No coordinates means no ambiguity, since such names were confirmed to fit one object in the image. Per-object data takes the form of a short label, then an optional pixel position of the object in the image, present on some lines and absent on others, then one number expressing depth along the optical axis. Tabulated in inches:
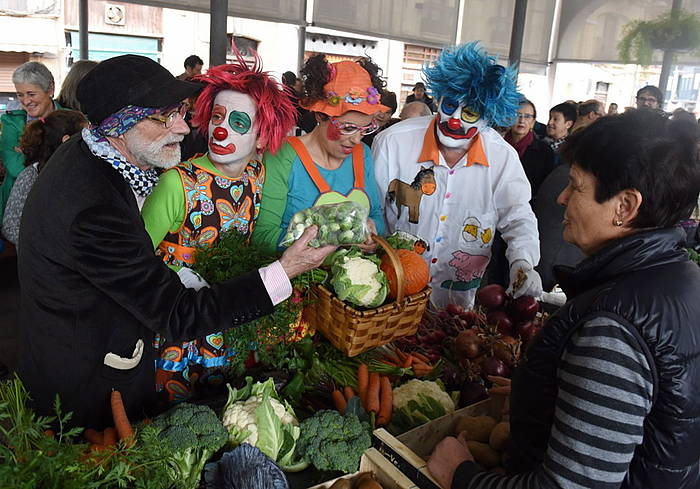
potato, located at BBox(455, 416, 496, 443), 65.9
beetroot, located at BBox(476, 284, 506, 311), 98.0
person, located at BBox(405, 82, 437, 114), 343.0
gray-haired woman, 157.1
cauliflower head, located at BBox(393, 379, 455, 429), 73.7
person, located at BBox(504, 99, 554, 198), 195.5
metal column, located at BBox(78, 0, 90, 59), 269.6
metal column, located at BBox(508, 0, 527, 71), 332.3
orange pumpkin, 80.7
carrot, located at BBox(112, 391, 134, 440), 61.9
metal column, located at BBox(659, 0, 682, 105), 332.2
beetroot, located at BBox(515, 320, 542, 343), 93.3
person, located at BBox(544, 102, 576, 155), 222.4
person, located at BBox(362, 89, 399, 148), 100.6
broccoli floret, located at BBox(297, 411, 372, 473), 63.1
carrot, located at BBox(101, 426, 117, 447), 62.7
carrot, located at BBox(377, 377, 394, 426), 74.3
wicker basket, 76.5
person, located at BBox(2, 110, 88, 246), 136.3
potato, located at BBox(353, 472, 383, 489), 59.6
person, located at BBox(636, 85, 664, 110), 222.7
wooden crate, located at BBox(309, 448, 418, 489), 59.2
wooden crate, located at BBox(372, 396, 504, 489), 58.2
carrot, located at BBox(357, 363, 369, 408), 77.3
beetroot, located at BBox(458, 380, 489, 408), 78.7
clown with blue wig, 111.0
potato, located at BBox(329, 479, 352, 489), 59.4
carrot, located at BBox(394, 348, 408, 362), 89.0
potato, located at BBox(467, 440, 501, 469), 61.3
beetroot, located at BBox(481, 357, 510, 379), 83.6
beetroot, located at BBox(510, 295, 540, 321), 95.3
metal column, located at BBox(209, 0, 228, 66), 220.7
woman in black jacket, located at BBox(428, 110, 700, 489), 41.8
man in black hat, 62.0
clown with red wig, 84.8
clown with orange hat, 96.0
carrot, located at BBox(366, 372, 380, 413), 75.3
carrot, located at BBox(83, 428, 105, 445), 64.4
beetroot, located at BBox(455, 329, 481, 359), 87.8
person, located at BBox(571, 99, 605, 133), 212.8
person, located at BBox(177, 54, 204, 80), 246.8
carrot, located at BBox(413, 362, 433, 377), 85.8
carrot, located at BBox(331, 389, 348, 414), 74.2
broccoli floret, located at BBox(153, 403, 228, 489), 59.8
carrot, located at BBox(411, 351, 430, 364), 89.9
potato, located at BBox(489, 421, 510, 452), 62.7
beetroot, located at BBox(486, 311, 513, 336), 94.3
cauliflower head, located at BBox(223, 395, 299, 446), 66.1
